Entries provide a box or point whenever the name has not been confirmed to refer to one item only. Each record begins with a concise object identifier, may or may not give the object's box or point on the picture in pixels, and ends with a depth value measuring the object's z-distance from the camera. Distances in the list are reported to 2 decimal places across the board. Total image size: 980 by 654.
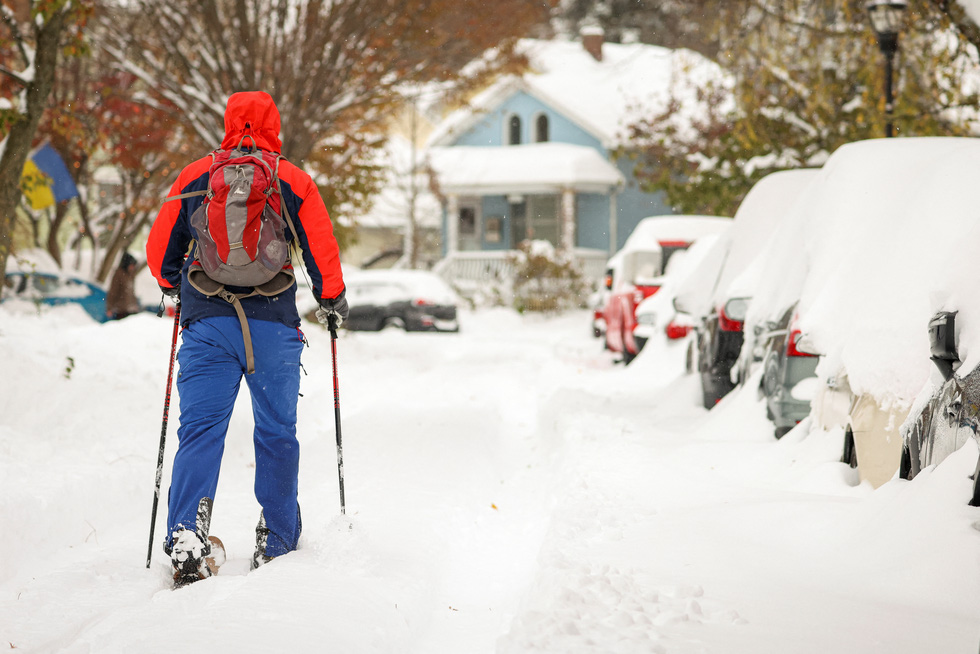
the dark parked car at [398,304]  44.19
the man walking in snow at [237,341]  7.99
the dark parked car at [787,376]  12.30
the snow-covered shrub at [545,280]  57.03
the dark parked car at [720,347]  15.39
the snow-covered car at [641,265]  29.44
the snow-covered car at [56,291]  36.16
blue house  65.50
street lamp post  19.41
